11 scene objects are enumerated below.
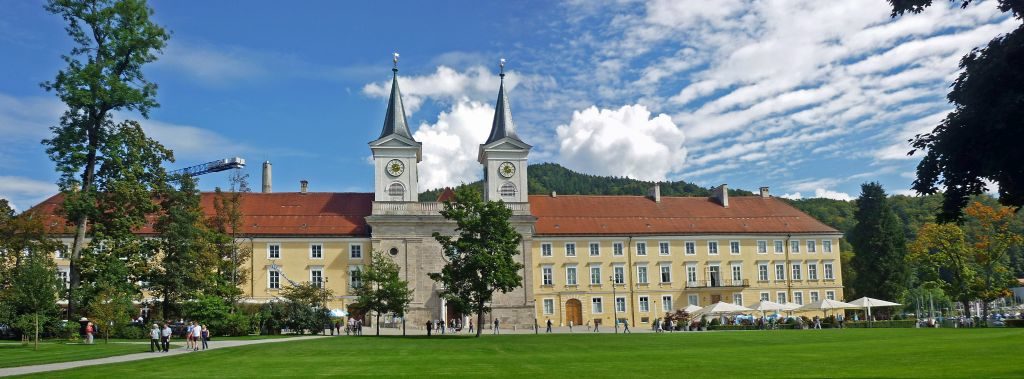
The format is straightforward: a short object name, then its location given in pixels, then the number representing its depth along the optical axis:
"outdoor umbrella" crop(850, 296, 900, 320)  55.38
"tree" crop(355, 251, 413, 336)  48.12
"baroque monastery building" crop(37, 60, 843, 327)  63.09
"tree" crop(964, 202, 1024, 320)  52.81
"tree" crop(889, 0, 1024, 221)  12.91
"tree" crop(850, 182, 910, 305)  74.49
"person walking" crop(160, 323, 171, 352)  32.12
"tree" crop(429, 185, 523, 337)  45.06
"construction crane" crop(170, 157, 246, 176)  112.72
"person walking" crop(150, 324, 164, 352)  31.20
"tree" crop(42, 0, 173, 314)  41.25
